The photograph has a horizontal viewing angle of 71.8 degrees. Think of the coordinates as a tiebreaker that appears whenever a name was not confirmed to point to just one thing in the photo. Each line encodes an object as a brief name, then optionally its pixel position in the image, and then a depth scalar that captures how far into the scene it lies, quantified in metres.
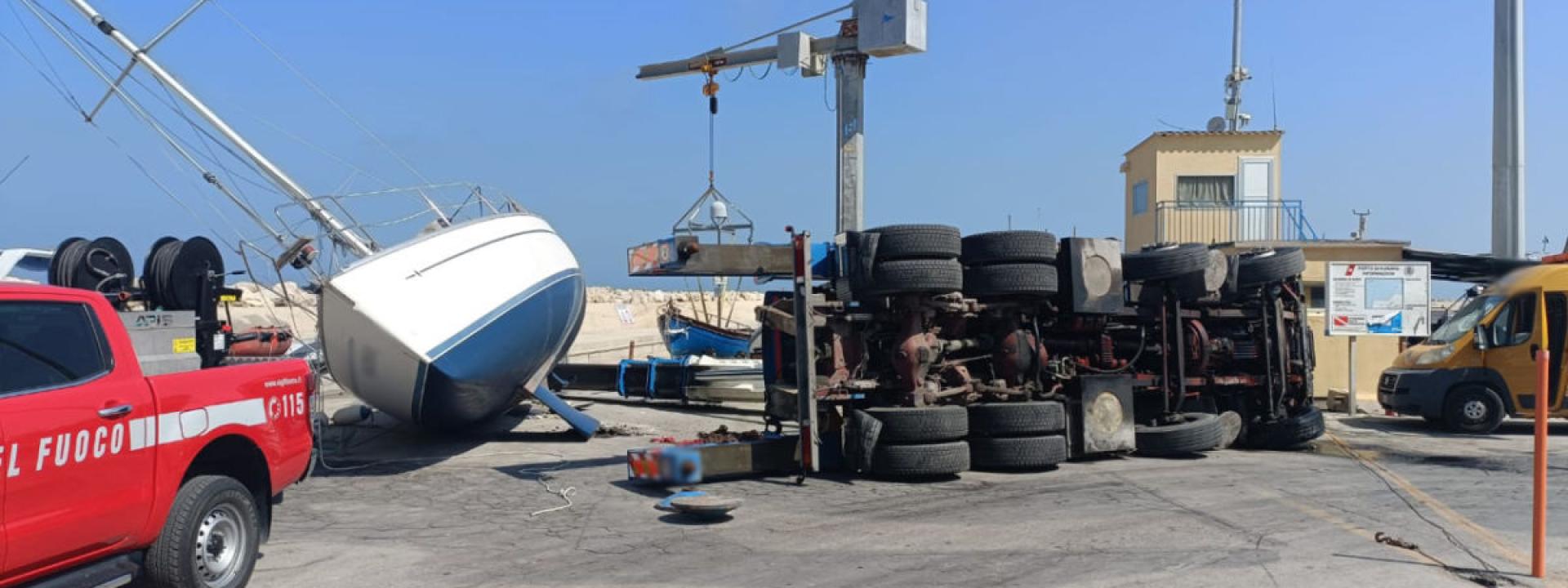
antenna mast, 26.92
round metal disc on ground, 8.34
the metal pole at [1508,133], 16.55
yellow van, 15.05
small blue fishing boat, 24.41
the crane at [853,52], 16.91
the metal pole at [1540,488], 6.37
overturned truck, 10.20
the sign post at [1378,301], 17.30
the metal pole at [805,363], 9.66
